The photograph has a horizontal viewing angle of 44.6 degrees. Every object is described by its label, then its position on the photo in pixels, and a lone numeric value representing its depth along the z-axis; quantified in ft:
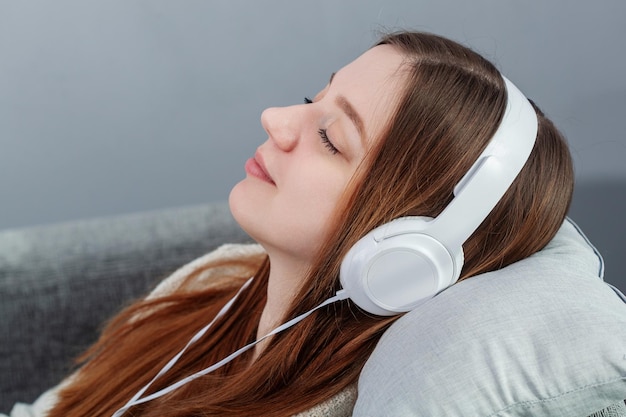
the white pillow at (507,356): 2.35
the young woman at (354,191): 2.90
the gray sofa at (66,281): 4.57
